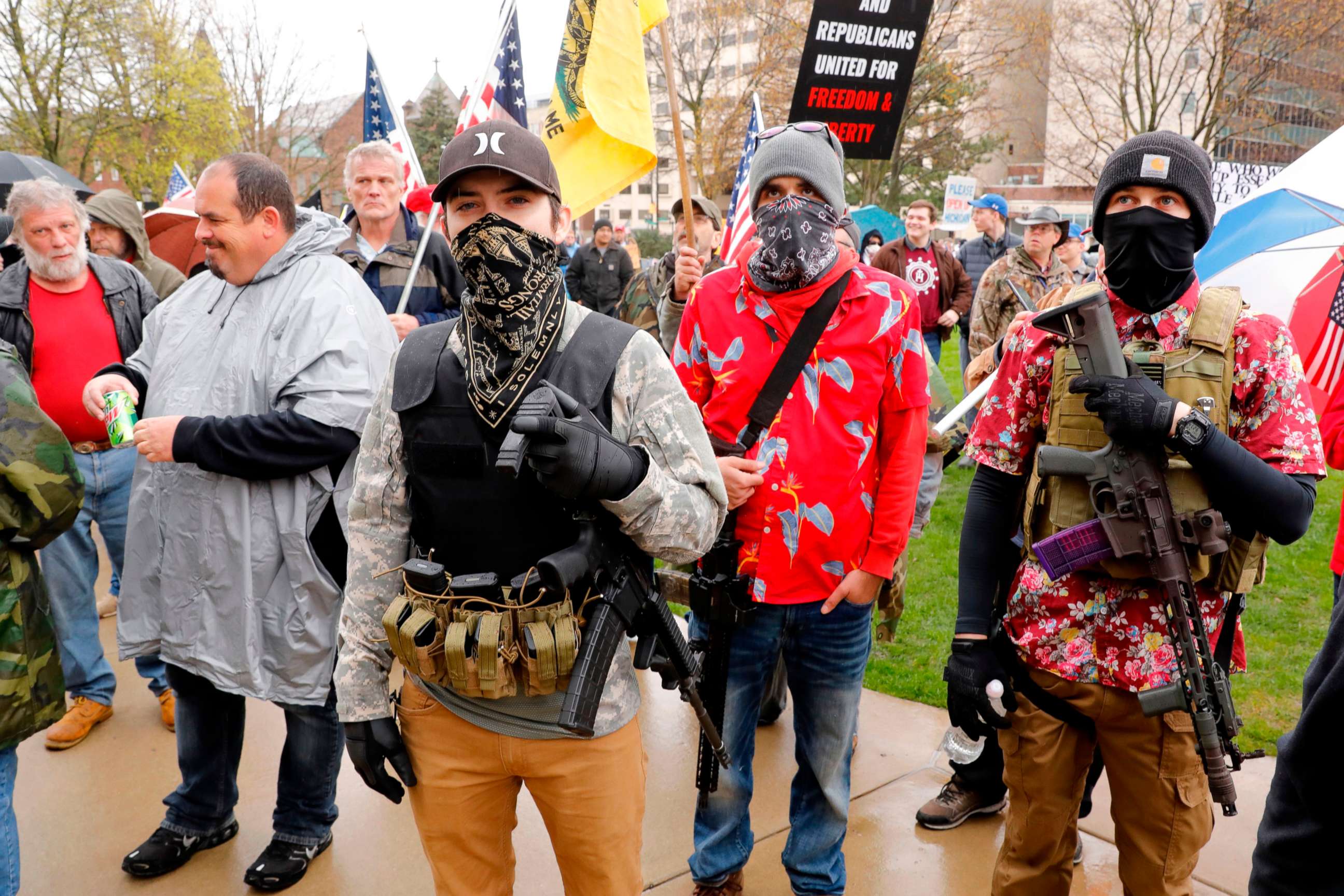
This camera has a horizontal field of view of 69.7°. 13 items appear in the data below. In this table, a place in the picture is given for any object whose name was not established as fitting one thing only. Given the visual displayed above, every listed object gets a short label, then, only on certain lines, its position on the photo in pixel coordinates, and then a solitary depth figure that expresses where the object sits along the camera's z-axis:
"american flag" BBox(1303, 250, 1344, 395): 3.27
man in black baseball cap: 1.98
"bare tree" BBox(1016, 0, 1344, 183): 19.83
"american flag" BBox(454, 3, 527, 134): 4.64
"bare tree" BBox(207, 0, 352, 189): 26.69
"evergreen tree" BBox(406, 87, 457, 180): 32.88
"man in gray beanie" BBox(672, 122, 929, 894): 2.66
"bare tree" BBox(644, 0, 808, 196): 26.73
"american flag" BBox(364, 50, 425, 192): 5.59
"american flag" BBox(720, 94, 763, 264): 5.10
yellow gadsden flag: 3.98
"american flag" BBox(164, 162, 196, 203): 10.29
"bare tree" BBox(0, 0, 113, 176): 20.34
